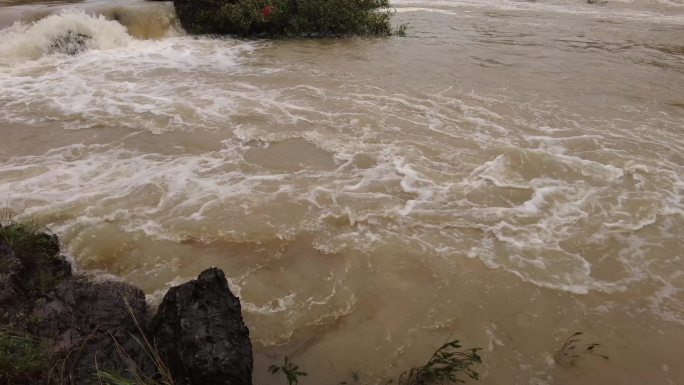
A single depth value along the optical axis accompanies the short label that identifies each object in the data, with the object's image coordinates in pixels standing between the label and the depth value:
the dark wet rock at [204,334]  3.04
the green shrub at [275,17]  14.42
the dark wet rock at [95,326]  3.14
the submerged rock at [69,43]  12.28
